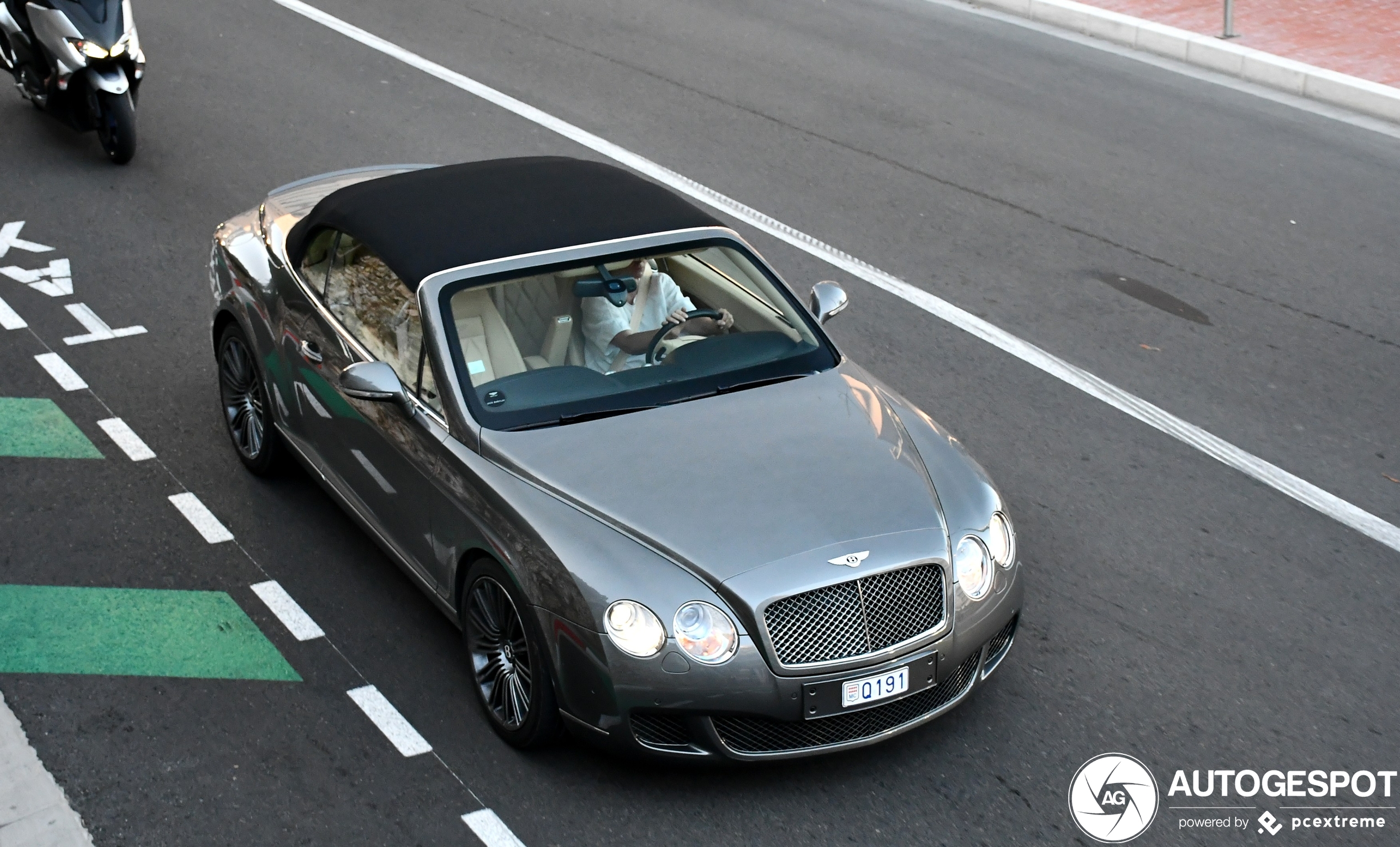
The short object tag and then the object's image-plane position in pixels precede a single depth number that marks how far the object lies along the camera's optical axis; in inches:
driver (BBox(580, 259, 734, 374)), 222.4
